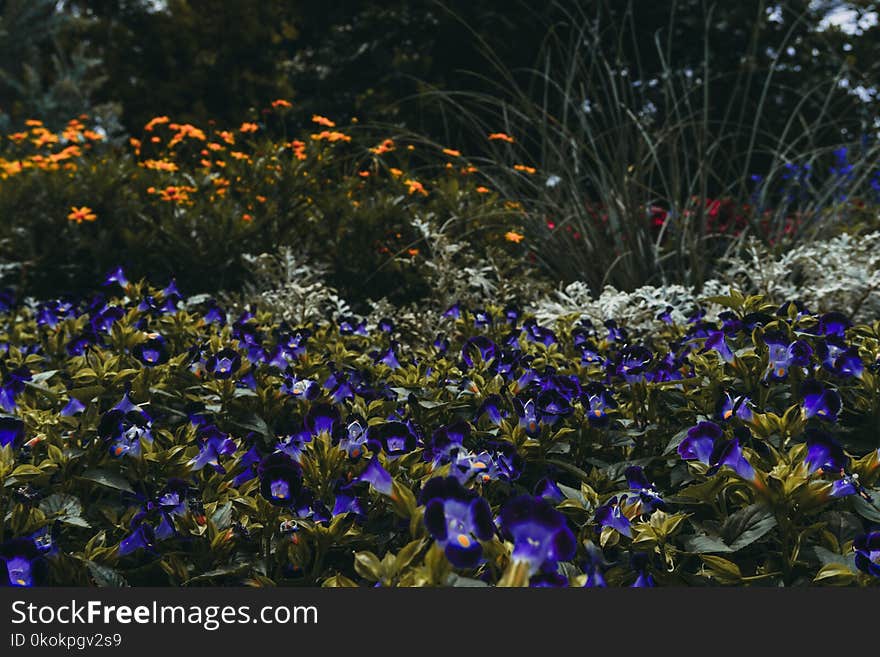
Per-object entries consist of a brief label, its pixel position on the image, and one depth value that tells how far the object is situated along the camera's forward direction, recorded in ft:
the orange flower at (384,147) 15.58
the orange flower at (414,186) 15.65
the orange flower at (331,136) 15.65
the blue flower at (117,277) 9.39
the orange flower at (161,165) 16.30
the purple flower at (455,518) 3.29
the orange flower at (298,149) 16.57
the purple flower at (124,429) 5.09
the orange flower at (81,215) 14.26
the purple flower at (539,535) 3.14
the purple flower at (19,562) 3.99
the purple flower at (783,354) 5.88
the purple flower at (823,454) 4.53
